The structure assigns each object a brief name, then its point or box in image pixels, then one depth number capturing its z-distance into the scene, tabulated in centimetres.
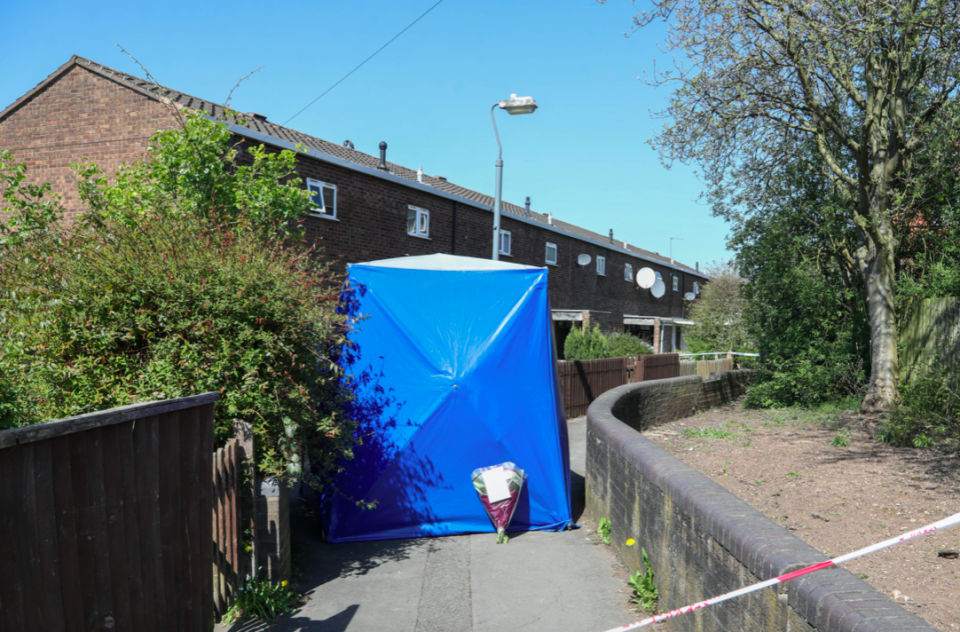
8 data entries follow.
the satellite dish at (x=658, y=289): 3384
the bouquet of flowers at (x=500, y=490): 605
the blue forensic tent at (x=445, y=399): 622
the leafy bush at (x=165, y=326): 421
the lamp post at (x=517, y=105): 1131
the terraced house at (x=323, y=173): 1368
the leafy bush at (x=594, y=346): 1934
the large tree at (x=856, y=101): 926
